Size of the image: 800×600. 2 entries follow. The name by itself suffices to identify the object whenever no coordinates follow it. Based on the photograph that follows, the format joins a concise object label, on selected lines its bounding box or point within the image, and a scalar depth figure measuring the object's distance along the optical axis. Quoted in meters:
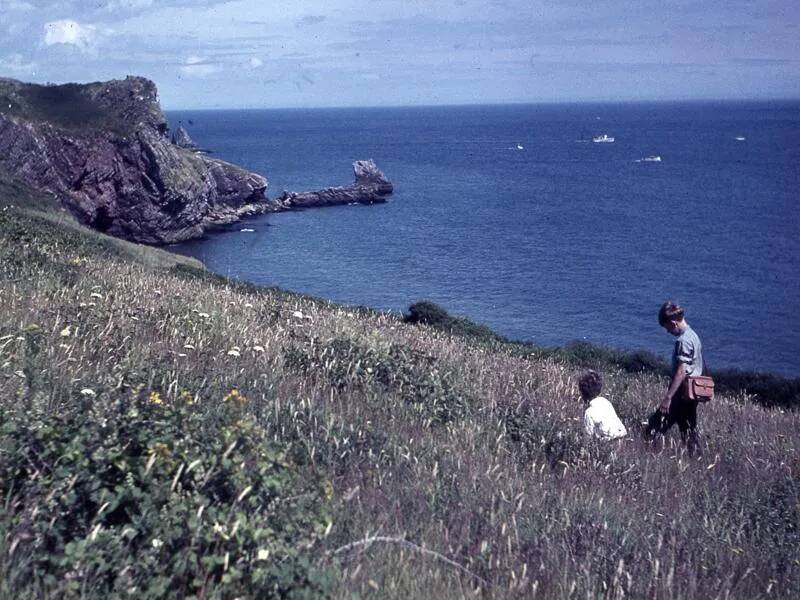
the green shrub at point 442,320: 23.33
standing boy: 8.60
